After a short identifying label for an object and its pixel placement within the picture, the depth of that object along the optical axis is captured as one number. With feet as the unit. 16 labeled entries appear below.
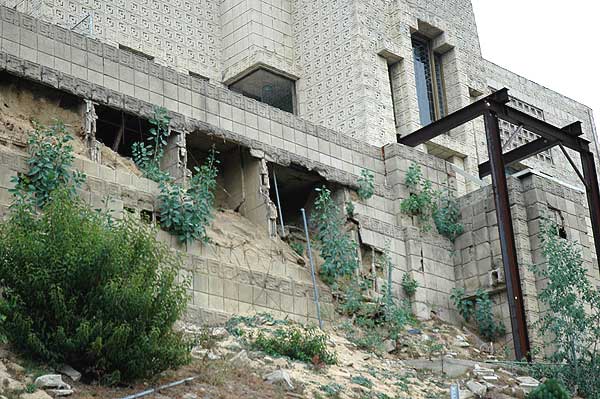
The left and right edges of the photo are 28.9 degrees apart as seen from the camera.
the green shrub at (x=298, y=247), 70.64
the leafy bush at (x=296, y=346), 57.06
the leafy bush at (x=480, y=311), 73.56
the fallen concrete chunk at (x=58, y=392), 44.19
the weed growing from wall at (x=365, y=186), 74.93
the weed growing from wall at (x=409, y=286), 73.20
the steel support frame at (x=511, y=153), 70.18
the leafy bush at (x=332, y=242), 70.28
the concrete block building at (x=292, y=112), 62.34
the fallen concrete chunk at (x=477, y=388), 59.88
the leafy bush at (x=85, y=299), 46.39
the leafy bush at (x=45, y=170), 56.90
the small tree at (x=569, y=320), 66.39
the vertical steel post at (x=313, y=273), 66.85
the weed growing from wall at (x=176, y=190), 62.80
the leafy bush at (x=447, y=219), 77.92
